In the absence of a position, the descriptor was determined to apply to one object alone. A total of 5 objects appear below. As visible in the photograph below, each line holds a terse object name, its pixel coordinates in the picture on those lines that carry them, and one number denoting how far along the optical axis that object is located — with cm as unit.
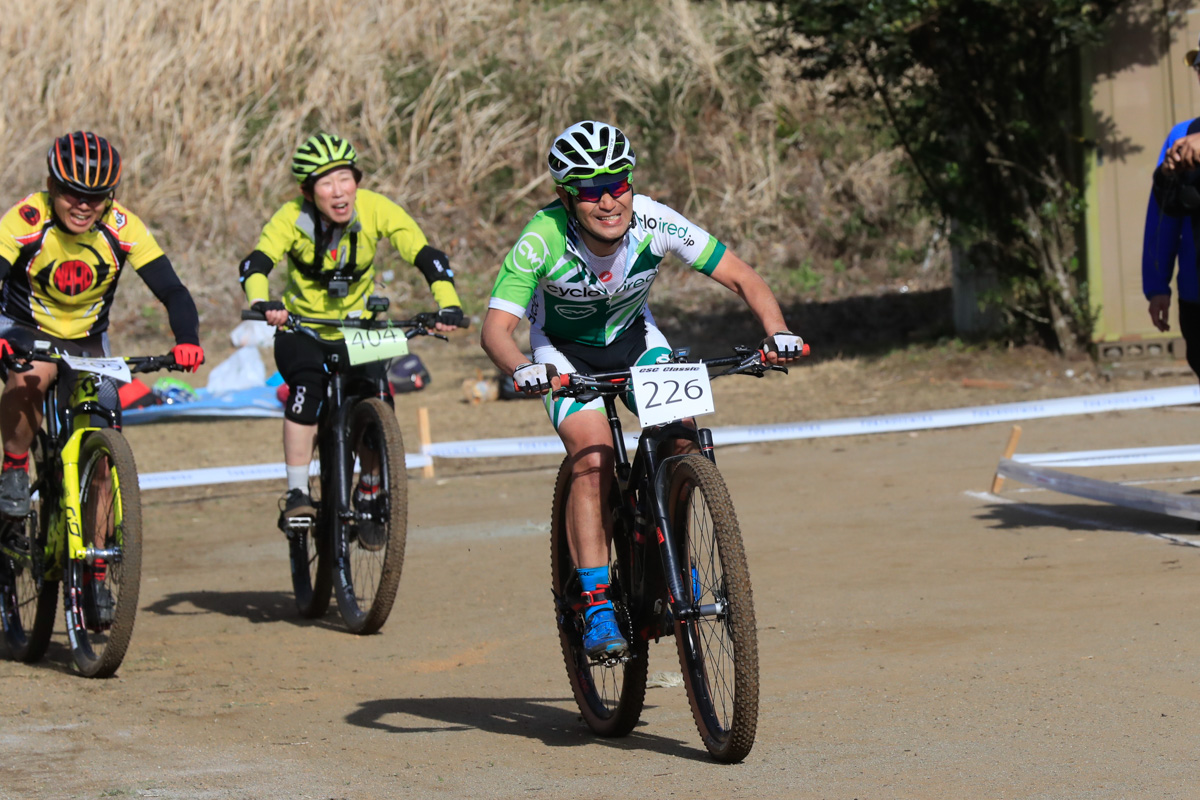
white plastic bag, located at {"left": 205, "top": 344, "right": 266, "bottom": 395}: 3195
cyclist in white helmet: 1020
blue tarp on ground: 2956
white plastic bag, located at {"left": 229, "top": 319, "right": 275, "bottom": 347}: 3475
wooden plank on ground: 1521
